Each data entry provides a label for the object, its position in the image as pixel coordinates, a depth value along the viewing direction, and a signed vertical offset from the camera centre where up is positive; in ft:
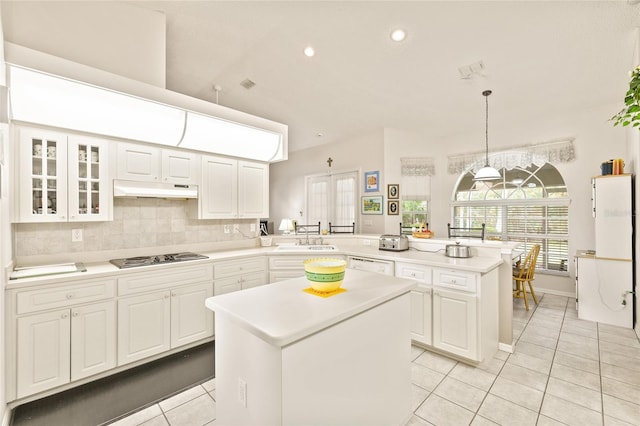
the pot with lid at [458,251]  9.55 -1.33
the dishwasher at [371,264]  9.88 -1.93
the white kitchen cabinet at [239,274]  9.67 -2.24
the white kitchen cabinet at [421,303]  8.86 -2.90
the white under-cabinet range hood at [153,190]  8.57 +0.76
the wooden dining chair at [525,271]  12.98 -2.80
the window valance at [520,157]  14.83 +3.18
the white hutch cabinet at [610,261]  11.12 -2.02
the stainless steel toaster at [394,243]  11.13 -1.22
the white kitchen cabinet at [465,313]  7.94 -2.97
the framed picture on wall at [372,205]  17.33 +0.47
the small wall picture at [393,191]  17.17 +1.29
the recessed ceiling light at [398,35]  8.27 +5.29
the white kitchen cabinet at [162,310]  7.70 -2.88
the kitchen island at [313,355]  3.82 -2.23
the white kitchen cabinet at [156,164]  8.77 +1.63
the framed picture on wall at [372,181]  17.51 +1.95
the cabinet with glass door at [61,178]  7.16 +0.97
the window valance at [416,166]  17.98 +2.96
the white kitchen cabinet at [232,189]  10.80 +0.98
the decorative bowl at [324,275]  5.11 -1.15
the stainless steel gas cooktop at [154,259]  8.22 -1.47
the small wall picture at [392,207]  17.15 +0.32
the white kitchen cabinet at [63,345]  6.35 -3.20
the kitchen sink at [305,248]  11.64 -1.49
